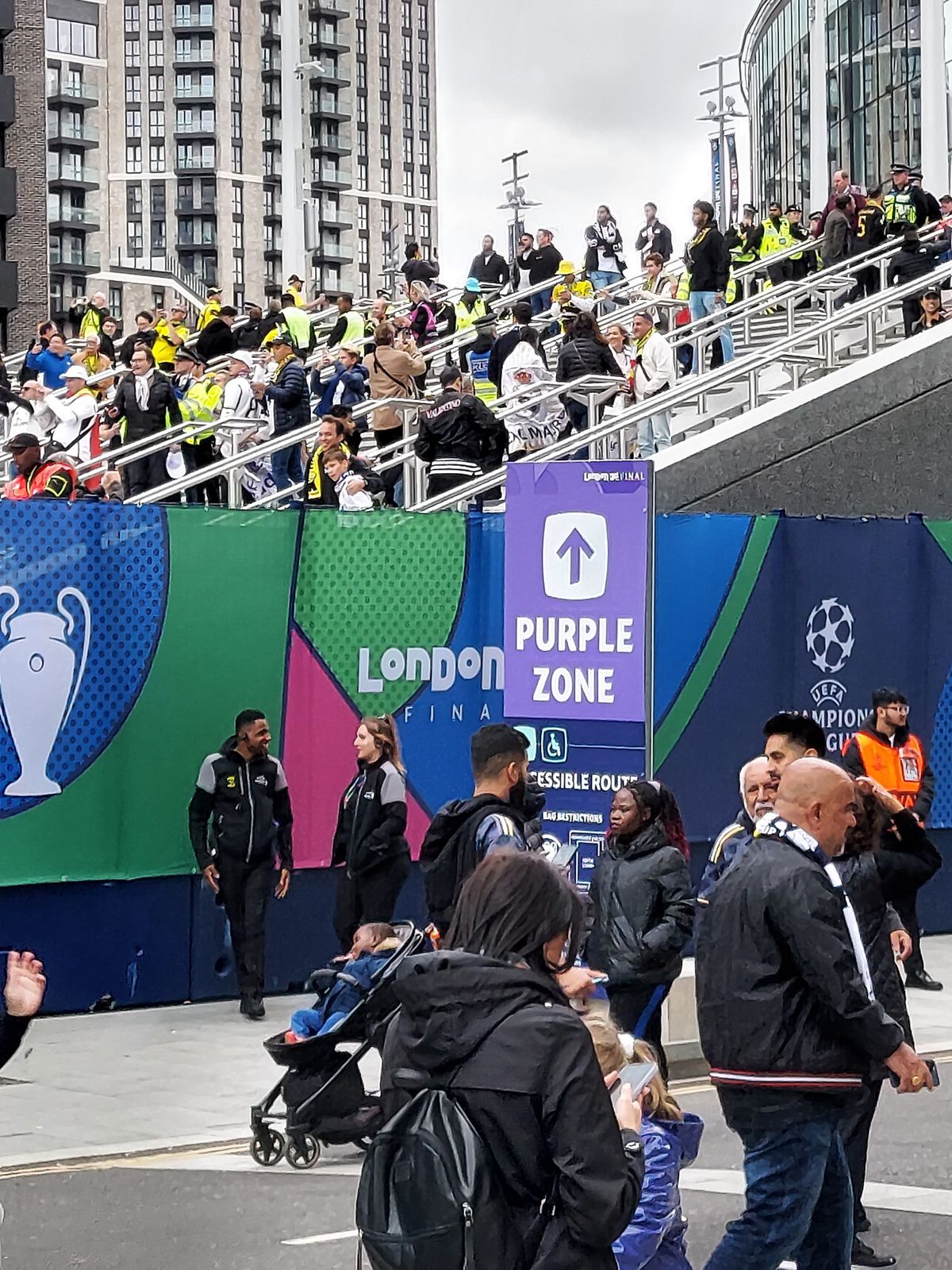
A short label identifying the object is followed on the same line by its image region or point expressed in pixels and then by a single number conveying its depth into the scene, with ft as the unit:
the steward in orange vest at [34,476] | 45.75
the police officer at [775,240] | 97.04
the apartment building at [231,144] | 513.04
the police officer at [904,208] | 89.97
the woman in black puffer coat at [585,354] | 66.85
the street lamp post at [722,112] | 226.17
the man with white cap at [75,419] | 69.92
